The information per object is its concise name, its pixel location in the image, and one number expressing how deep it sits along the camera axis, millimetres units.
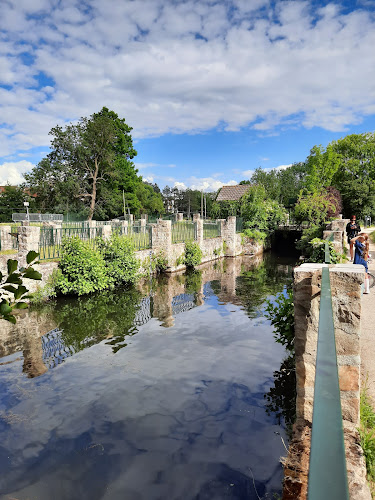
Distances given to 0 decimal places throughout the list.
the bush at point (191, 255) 18484
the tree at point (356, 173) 39062
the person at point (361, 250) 8414
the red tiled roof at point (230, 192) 52381
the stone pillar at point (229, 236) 24497
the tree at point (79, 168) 38219
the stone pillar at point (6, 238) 12462
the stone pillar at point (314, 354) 2617
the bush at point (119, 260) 12750
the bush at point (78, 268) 11047
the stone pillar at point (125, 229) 15290
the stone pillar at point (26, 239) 10094
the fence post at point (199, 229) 20391
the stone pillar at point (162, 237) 16359
